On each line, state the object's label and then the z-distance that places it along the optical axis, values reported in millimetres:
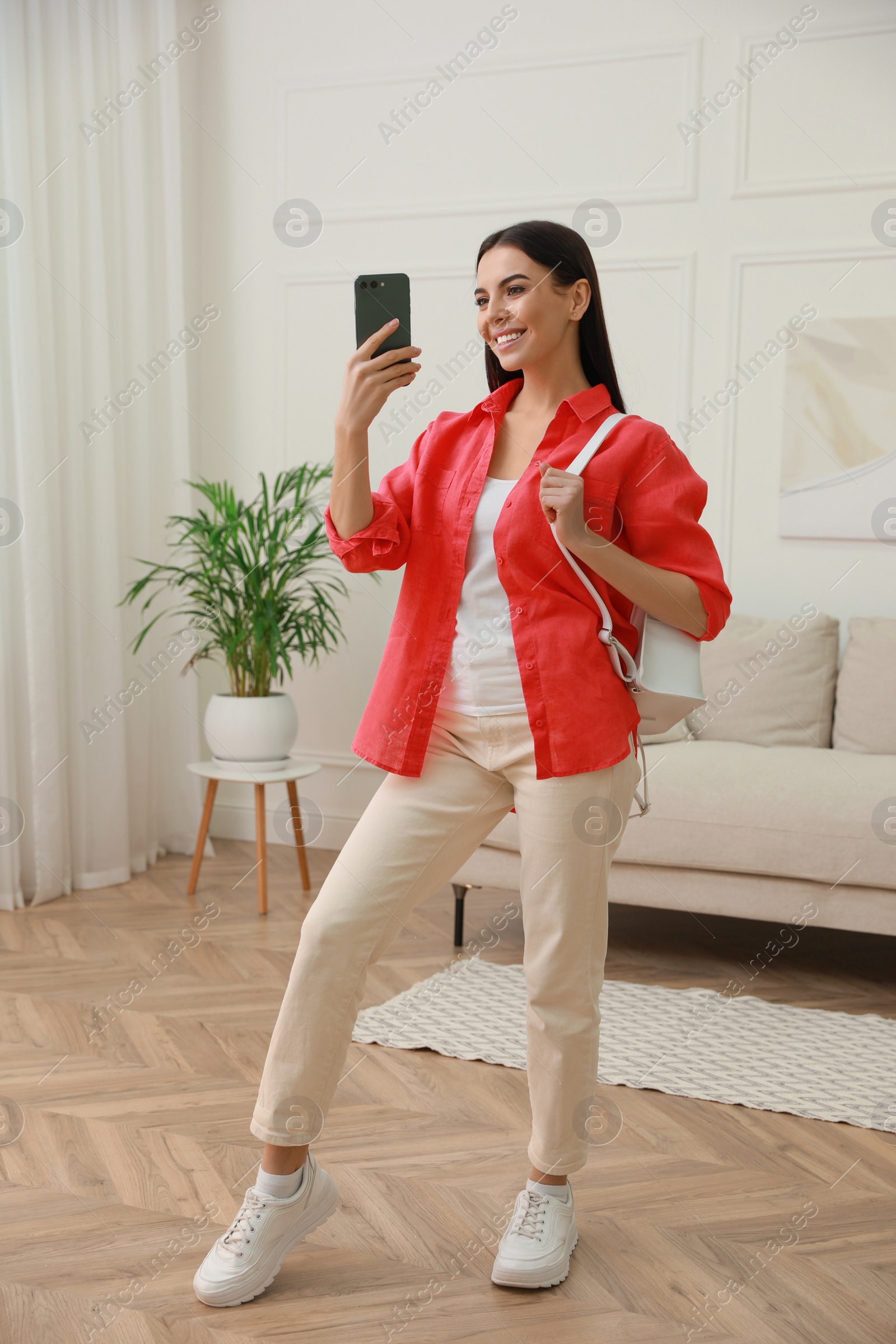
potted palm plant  3680
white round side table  3588
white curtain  3551
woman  1542
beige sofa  2912
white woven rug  2367
